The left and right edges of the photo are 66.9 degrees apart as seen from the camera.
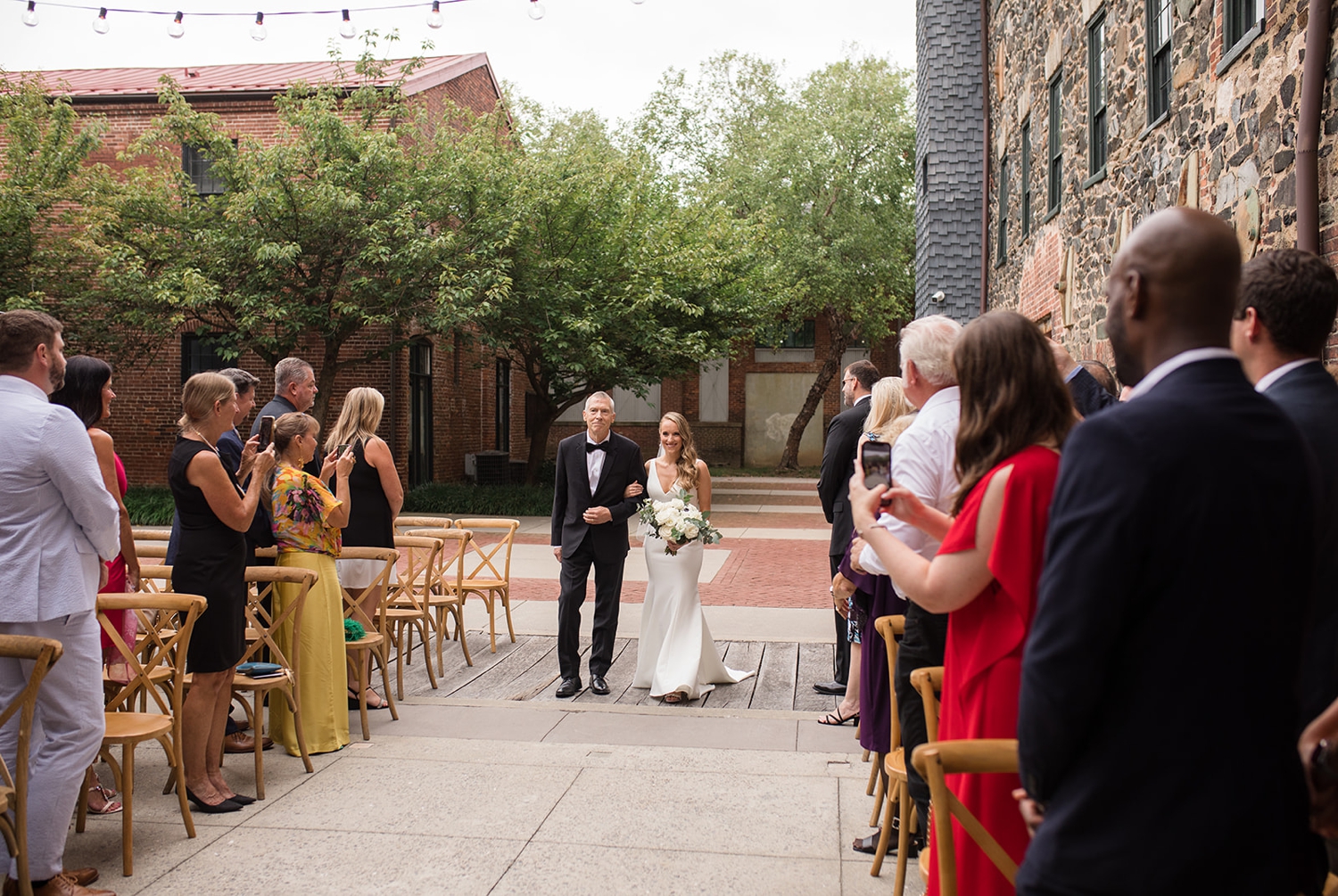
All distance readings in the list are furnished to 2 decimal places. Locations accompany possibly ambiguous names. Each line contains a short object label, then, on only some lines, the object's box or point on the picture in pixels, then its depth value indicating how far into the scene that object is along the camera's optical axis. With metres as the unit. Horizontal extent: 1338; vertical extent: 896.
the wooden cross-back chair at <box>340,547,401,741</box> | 5.99
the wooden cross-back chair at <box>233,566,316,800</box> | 4.93
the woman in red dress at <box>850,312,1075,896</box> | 2.37
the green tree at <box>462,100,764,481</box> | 18.81
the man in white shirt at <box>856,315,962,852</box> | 3.32
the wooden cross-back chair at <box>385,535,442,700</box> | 7.03
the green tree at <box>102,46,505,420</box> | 17.11
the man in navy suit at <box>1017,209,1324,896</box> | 1.60
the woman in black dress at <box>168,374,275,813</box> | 4.65
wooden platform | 6.80
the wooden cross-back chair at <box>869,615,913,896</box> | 3.68
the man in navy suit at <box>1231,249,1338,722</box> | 2.58
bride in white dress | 6.79
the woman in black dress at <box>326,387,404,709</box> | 6.63
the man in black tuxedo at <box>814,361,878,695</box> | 6.28
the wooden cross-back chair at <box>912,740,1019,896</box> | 2.25
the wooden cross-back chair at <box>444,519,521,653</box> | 8.16
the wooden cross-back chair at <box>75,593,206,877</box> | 4.01
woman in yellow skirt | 5.55
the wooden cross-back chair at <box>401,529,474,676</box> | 7.59
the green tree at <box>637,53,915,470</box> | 28.33
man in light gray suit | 3.53
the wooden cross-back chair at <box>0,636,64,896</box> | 3.30
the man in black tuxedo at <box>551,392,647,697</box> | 7.01
